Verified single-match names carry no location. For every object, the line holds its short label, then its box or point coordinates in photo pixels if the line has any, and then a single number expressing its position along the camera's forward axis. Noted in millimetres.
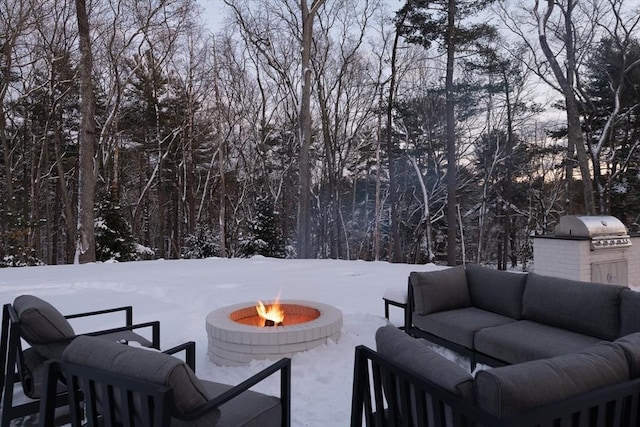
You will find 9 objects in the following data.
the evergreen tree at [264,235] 15133
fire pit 3293
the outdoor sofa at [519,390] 1331
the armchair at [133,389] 1468
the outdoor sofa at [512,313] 2721
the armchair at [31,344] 2234
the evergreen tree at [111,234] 12359
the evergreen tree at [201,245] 15656
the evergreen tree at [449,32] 11344
